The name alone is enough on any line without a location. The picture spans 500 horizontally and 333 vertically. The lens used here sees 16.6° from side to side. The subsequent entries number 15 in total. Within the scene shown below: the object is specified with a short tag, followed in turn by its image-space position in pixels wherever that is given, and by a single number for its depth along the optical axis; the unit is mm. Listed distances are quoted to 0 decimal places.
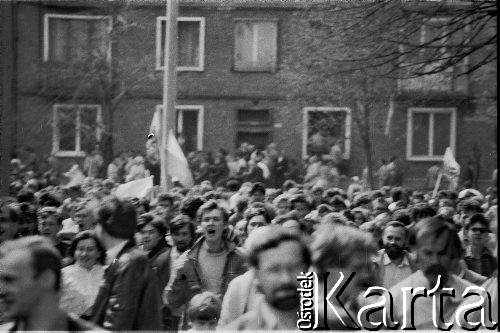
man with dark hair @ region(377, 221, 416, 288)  10121
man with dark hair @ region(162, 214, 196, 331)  10575
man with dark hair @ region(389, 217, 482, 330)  8180
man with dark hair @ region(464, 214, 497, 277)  11125
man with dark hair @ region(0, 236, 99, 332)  6786
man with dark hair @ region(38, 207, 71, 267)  12438
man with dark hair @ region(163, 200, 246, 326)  10402
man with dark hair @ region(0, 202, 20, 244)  12091
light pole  16488
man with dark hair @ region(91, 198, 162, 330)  8036
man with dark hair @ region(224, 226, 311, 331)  6786
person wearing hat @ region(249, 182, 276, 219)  16171
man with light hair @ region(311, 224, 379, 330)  7108
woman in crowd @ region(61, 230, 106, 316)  10049
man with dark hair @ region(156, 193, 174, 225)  13905
